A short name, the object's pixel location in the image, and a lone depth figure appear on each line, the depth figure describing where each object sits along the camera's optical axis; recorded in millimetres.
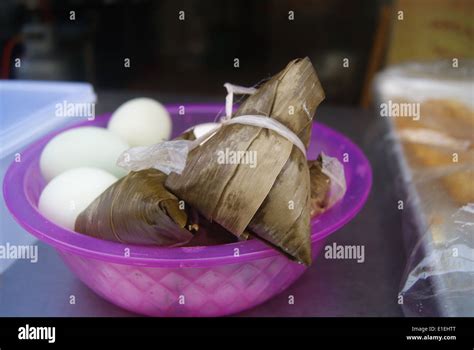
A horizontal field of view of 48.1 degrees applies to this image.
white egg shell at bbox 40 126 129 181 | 688
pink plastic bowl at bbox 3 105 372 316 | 523
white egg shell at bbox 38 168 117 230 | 602
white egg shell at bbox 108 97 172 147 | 774
